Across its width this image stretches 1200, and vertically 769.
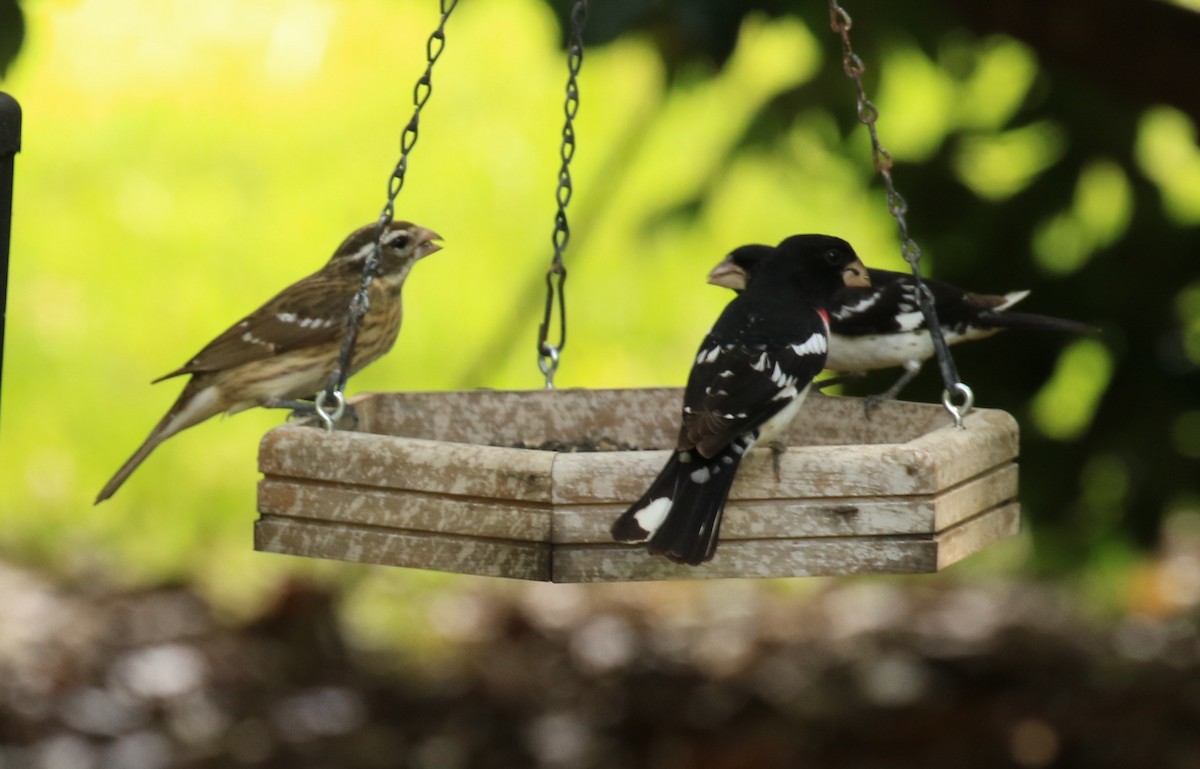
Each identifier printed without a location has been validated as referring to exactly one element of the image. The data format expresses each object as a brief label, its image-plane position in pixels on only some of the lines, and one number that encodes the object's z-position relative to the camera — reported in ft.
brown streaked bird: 27.84
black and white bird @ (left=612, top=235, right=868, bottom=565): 19.13
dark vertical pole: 17.70
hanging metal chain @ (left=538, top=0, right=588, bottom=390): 24.93
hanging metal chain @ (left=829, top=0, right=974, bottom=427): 22.43
